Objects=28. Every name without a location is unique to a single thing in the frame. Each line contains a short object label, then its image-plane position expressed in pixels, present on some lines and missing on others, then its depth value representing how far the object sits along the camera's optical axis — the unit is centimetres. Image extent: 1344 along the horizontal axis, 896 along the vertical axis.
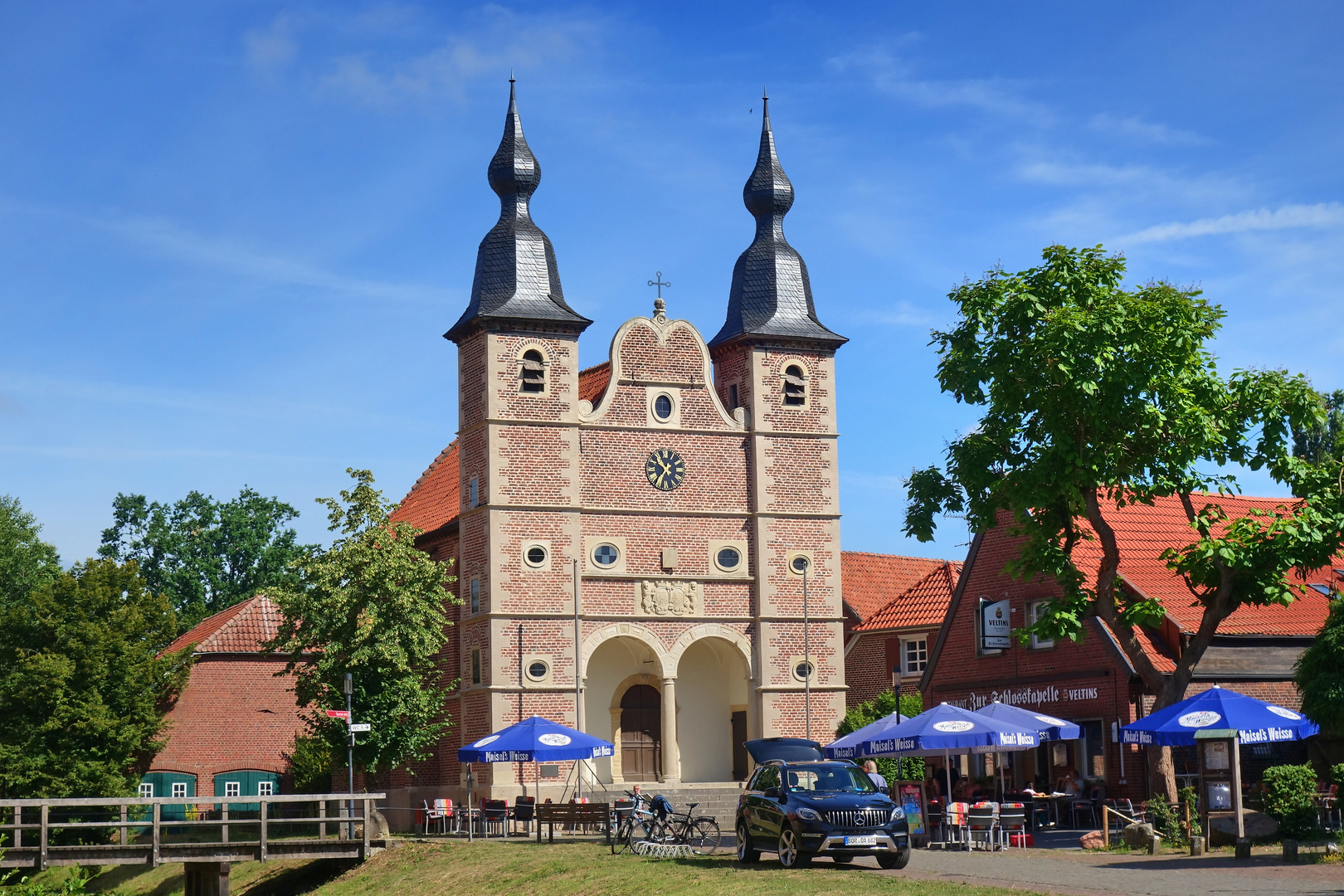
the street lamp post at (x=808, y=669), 4369
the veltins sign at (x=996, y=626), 3778
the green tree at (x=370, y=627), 3903
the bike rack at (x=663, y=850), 2620
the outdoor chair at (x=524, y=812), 3281
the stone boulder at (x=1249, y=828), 2508
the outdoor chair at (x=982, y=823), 2683
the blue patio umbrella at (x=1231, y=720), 2466
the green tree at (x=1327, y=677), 2533
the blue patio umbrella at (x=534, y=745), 3197
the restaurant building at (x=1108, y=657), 3362
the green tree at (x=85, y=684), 4297
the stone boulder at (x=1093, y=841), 2631
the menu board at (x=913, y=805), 2791
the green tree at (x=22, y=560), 5772
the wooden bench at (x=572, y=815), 3141
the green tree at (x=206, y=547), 6925
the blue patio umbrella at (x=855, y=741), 2884
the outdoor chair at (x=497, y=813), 3388
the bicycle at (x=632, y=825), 2738
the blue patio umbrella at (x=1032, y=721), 2789
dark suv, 2281
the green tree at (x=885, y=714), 3888
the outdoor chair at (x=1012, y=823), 2730
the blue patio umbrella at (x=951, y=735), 2670
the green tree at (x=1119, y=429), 2689
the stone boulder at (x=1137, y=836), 2536
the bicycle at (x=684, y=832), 2686
